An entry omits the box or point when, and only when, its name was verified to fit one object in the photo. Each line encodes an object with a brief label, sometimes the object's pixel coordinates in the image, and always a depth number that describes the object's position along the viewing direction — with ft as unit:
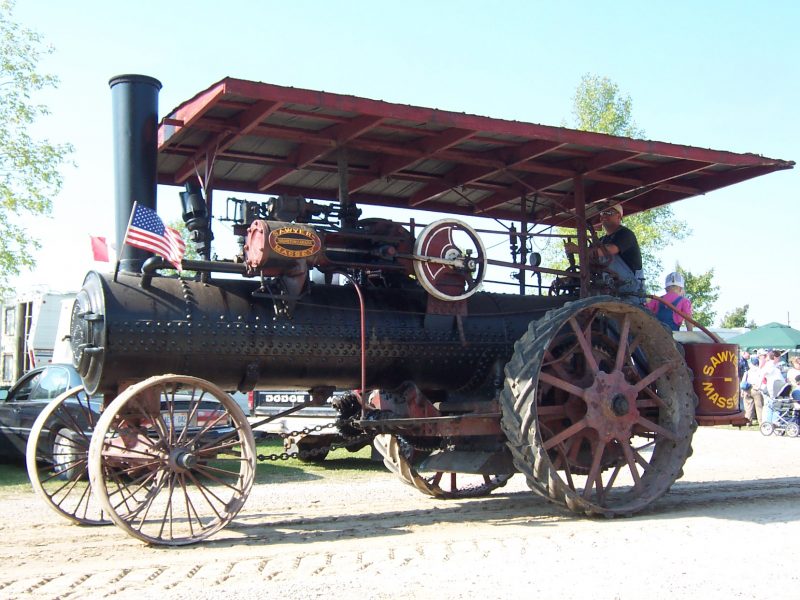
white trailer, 68.80
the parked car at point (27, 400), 33.53
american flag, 19.90
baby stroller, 54.54
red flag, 38.93
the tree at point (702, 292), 155.22
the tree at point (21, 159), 60.34
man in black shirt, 26.02
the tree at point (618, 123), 85.87
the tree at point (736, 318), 243.40
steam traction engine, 19.51
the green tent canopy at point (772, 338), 74.95
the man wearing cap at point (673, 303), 27.35
